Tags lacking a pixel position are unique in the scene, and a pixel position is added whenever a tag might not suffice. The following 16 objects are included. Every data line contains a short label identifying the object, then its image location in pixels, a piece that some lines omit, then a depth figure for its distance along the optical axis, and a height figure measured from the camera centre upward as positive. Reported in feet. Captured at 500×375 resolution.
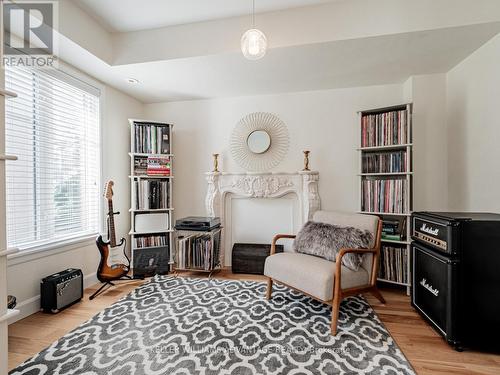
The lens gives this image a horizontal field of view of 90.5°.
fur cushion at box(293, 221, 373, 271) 7.00 -1.62
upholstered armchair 6.30 -2.35
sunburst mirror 10.84 +2.04
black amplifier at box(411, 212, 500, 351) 5.38 -2.10
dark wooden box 10.21 -2.96
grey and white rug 5.04 -3.63
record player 9.69 -1.46
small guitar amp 7.22 -3.08
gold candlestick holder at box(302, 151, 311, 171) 10.15 +1.12
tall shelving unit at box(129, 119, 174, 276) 10.40 -0.24
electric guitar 8.51 -2.50
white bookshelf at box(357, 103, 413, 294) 8.32 +0.46
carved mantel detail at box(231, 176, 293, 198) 10.64 +0.10
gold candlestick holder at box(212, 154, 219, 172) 10.97 +1.09
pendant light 5.70 +3.35
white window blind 6.91 +0.96
